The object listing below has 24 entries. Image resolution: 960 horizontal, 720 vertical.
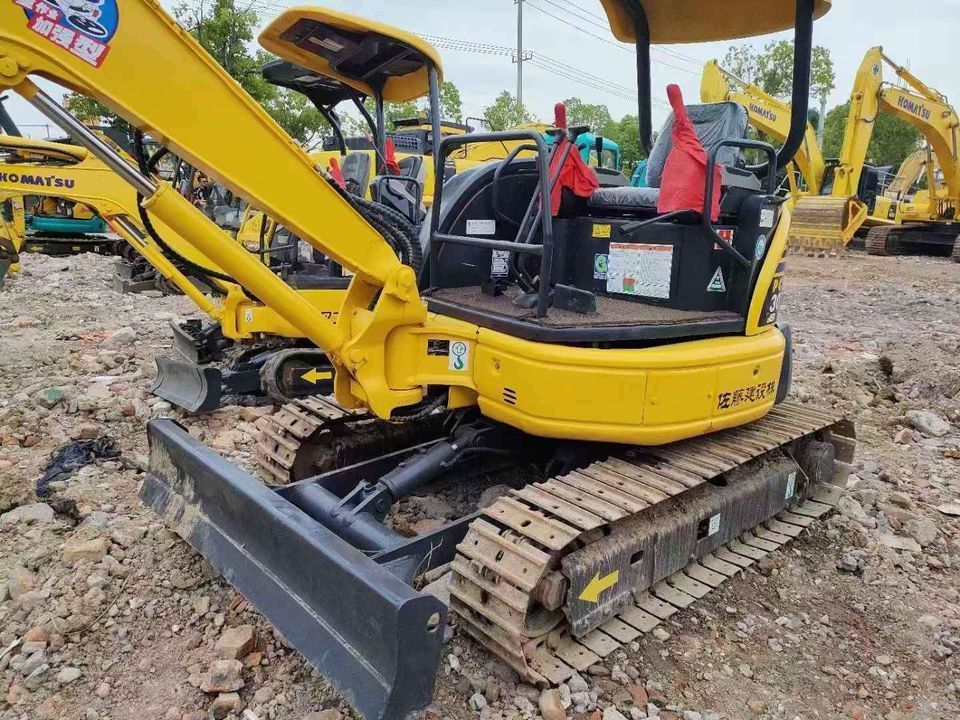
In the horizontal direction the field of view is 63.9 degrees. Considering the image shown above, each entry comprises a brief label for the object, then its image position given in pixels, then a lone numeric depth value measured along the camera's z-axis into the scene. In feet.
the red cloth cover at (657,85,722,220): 11.14
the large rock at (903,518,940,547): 13.69
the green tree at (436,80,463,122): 103.95
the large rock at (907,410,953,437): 18.78
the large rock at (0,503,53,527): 12.91
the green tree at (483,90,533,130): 111.17
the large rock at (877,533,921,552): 13.38
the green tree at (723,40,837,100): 119.85
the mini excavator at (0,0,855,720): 8.48
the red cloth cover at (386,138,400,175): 16.28
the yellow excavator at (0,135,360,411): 20.20
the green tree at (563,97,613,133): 193.82
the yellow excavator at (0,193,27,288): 23.73
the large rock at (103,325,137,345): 26.96
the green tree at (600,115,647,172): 128.26
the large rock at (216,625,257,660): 9.67
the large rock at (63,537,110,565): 11.59
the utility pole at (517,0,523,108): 113.19
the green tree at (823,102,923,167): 135.64
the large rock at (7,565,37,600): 10.80
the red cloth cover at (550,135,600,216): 12.05
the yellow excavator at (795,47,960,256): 51.72
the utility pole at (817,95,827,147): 110.38
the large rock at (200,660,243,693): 9.10
